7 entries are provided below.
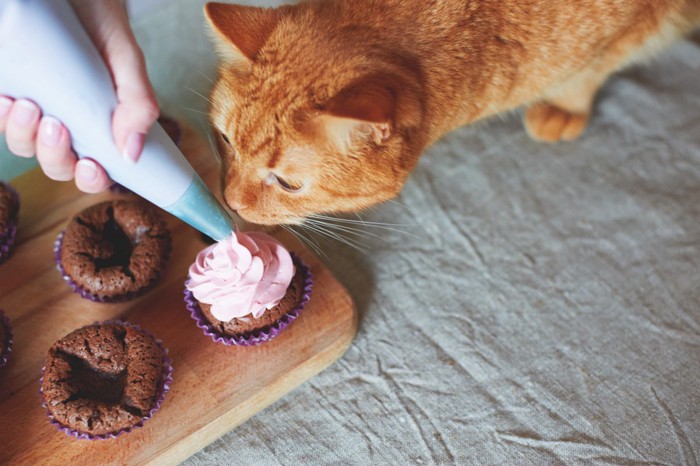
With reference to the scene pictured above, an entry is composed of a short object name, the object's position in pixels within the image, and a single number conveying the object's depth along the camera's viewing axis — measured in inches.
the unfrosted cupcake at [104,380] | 32.6
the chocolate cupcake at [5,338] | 35.3
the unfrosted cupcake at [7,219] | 39.6
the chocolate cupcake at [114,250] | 37.4
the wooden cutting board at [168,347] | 33.9
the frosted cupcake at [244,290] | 34.7
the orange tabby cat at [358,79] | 32.6
